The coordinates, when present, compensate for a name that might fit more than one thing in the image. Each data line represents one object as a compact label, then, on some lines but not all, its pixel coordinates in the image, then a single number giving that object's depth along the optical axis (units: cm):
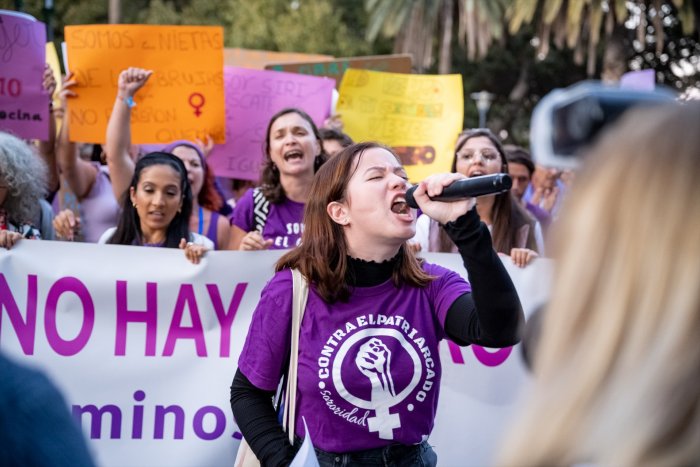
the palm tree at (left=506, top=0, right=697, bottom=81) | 2280
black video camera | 105
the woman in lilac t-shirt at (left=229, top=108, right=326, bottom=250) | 446
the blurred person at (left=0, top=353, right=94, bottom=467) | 111
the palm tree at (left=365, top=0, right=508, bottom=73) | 2636
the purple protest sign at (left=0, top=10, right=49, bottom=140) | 544
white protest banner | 416
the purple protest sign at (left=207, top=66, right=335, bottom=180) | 612
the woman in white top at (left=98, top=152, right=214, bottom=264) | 454
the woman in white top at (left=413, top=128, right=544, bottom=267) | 450
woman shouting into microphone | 262
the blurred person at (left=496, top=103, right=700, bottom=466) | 97
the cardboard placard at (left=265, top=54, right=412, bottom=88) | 706
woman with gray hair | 441
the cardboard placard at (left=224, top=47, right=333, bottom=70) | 899
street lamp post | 2536
